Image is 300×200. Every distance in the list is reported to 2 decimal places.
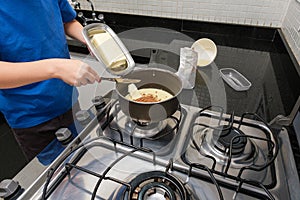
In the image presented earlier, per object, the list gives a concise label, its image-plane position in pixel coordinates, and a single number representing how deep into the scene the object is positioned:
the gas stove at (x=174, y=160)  0.36
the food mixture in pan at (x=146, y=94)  0.50
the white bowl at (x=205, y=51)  0.85
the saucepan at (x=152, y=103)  0.40
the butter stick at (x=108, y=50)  0.56
